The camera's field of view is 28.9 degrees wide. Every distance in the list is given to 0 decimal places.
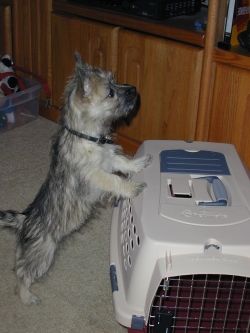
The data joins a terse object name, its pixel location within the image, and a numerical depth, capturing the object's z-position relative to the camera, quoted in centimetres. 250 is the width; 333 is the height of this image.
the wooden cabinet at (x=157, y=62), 203
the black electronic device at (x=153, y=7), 221
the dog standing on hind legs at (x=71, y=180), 170
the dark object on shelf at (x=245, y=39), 196
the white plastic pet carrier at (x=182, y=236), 139
